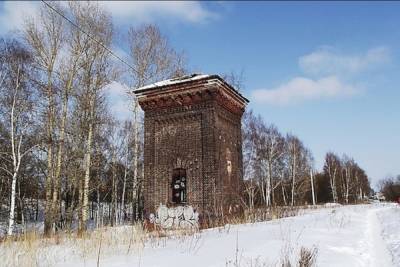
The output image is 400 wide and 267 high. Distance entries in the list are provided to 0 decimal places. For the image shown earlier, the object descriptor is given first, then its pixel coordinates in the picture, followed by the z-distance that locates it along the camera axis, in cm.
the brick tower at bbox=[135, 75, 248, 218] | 1531
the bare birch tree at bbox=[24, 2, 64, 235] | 1872
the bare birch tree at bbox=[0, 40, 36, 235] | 1897
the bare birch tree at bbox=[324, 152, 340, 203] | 5947
